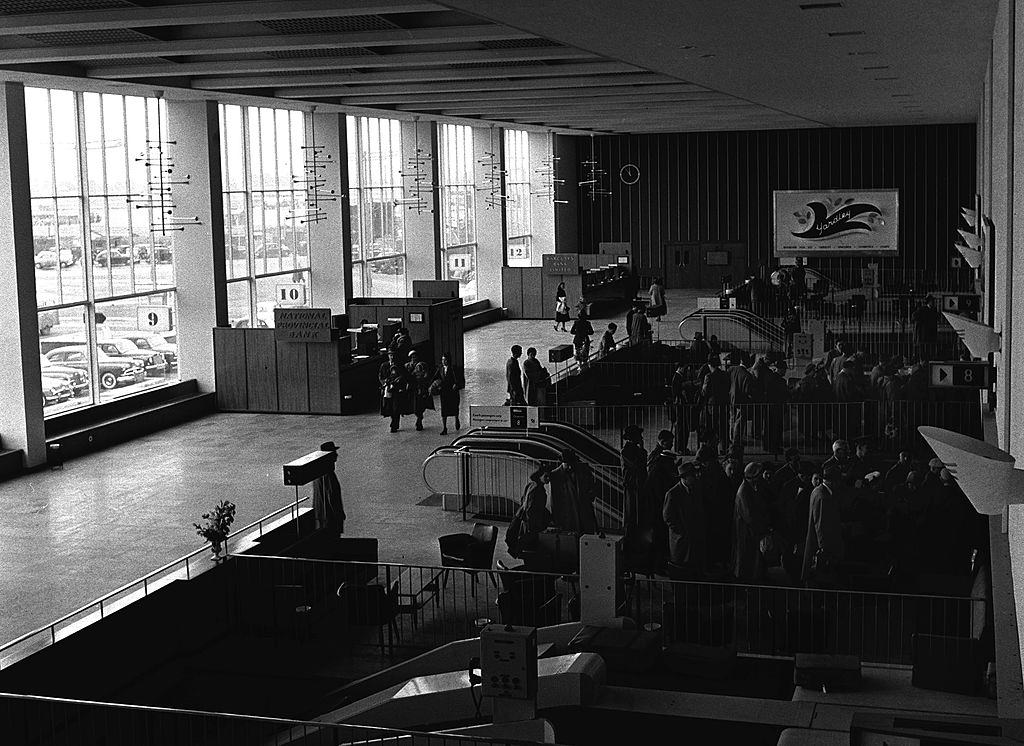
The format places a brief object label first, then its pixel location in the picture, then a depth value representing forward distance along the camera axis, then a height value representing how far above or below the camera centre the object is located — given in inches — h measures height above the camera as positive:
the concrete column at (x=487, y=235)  1806.1 +20.2
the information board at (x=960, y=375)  446.9 -48.7
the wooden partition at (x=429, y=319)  1171.9 -65.0
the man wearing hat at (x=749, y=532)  537.3 -123.6
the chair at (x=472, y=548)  575.5 -139.1
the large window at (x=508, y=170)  1948.8 +122.7
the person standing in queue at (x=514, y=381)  936.9 -99.5
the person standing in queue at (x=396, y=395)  967.6 -111.1
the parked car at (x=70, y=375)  940.6 -89.3
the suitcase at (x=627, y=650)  438.0 -141.4
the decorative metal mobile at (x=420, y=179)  1533.0 +88.6
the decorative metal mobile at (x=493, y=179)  1781.5 +101.0
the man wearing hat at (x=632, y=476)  601.0 -111.5
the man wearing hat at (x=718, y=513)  559.2 -119.8
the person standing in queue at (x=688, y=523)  548.1 -122.3
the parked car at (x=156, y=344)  1037.2 -74.7
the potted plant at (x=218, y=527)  549.3 -119.8
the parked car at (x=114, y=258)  1002.7 -0.8
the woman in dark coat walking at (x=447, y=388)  952.3 -105.3
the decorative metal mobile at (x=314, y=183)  1257.6 +71.2
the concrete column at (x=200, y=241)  1062.4 +12.4
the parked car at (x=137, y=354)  1005.2 -80.4
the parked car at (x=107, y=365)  956.0 -87.1
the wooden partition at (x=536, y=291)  1729.8 -60.3
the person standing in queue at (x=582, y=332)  1179.3 -84.6
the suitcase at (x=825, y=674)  428.5 -147.7
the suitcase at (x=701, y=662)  436.5 -145.5
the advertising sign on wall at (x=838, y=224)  1887.3 +27.4
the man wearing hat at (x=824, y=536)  517.7 -122.1
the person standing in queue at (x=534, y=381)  895.1 -95.1
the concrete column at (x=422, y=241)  1578.5 +11.6
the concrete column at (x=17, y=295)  836.6 -24.3
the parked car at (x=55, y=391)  937.5 -100.0
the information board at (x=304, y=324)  1040.8 -59.3
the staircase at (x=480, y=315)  1664.6 -89.0
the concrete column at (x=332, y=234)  1275.8 +19.3
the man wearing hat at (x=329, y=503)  637.3 -128.1
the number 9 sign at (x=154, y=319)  1043.9 -52.6
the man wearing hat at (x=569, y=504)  604.4 -124.6
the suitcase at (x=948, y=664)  425.1 -145.2
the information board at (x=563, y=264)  1720.0 -22.7
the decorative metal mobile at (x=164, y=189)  1045.8 +55.4
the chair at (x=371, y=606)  528.1 -150.6
